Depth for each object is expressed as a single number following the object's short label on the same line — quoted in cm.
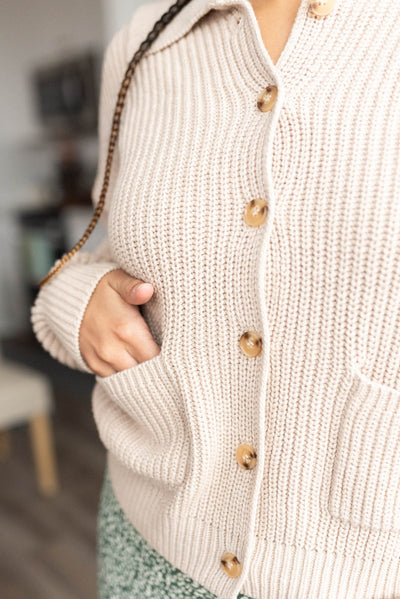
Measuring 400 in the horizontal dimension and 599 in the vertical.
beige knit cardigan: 57
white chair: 260
